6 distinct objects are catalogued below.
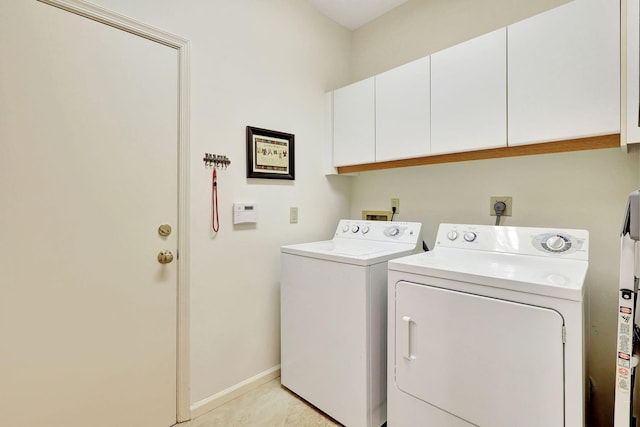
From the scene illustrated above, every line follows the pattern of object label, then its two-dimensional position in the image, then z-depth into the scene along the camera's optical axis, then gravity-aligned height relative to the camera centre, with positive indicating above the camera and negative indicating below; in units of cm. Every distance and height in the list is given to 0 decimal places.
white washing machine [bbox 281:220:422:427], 152 -60
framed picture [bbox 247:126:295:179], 190 +38
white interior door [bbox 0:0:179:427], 121 -4
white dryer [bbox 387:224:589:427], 104 -46
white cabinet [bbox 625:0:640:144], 120 +55
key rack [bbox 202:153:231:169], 172 +29
